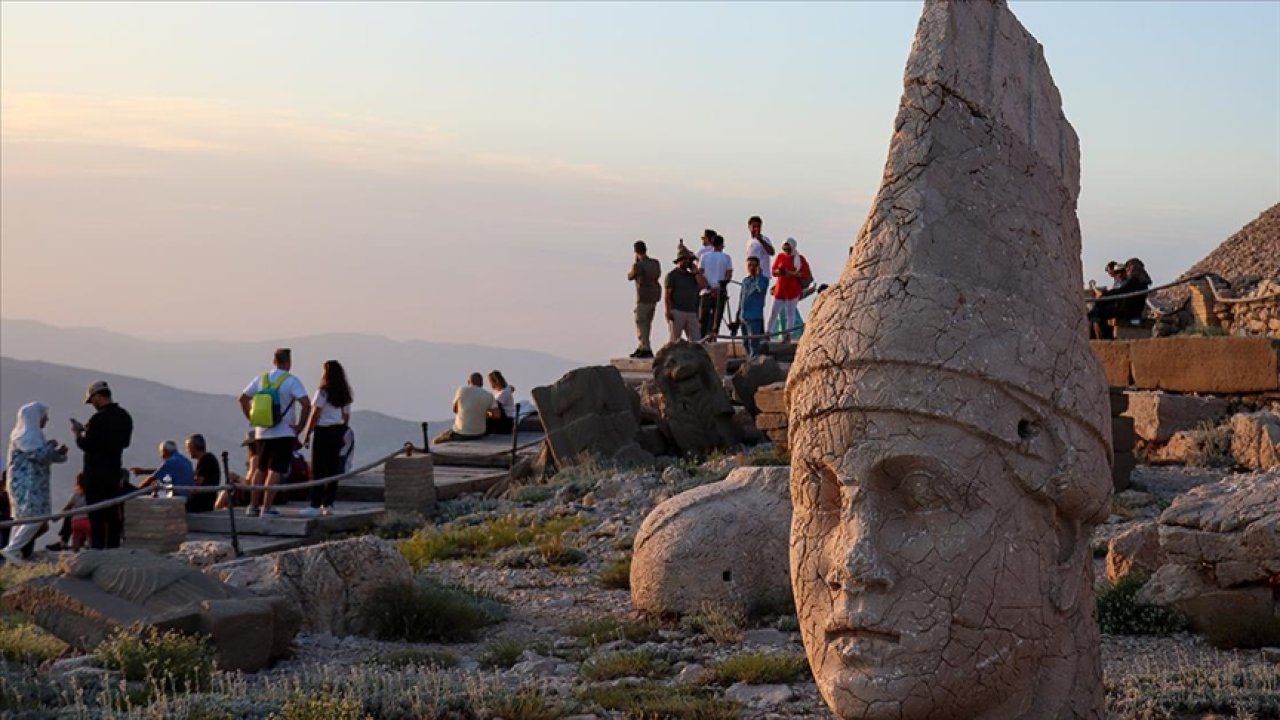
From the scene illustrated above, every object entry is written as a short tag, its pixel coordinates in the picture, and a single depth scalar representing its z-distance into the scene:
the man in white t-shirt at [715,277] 24.84
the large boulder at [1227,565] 10.27
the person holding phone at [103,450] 16.56
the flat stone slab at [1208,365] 18.89
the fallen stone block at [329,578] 12.57
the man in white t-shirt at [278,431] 16.70
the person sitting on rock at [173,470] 18.36
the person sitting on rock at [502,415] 24.89
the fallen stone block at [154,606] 11.11
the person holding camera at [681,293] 24.52
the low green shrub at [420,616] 12.40
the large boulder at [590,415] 21.48
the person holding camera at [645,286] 25.17
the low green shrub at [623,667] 10.18
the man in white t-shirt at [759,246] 23.75
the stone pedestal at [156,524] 16.89
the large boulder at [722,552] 11.91
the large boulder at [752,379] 22.59
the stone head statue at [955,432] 5.89
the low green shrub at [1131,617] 10.84
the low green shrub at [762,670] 9.64
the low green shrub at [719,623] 11.19
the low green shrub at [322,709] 8.27
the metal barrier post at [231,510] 16.65
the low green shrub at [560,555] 15.67
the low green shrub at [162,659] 10.17
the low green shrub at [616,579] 14.10
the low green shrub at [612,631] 11.55
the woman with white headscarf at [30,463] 17.39
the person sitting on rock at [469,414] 24.41
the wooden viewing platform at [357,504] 17.72
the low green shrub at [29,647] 11.59
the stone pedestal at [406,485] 19.66
